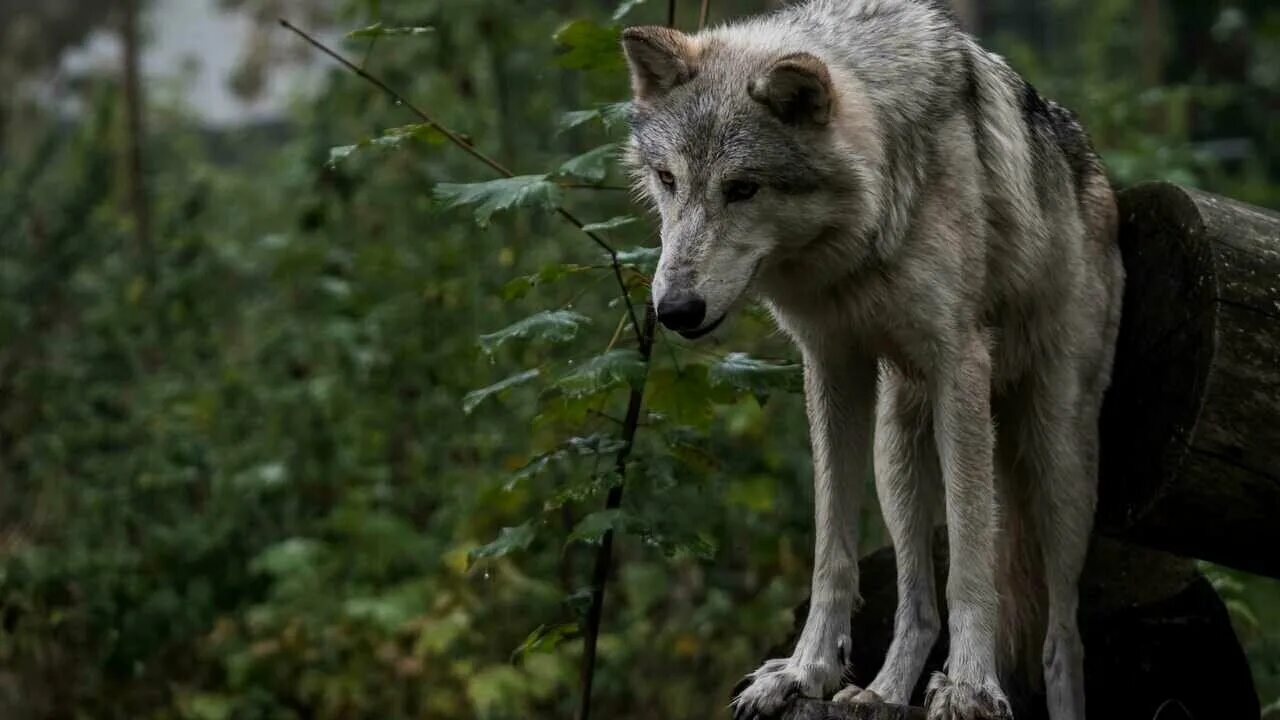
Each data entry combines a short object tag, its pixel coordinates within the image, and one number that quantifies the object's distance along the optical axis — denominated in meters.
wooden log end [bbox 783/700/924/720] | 7.96
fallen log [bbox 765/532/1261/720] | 9.55
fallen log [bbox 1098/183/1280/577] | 7.70
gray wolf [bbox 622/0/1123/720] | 7.63
